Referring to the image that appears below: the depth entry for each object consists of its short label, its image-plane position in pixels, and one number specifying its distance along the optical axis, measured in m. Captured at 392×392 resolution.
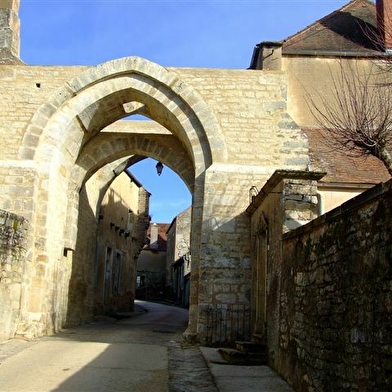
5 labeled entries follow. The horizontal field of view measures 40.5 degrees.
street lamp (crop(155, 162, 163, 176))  15.60
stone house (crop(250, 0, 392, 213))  12.47
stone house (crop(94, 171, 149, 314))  17.23
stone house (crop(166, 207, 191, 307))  30.78
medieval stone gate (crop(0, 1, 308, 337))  10.00
